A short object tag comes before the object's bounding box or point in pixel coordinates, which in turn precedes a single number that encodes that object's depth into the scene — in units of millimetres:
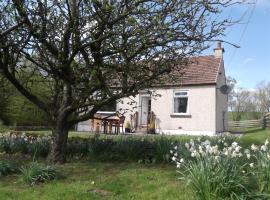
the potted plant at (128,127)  28553
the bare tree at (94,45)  8758
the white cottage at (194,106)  27391
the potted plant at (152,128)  28016
